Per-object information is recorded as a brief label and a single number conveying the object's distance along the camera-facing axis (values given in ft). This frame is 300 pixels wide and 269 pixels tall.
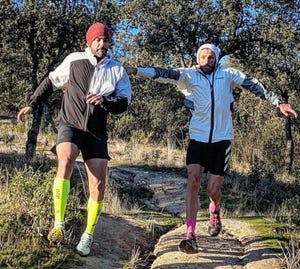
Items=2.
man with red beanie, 15.81
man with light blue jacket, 18.81
